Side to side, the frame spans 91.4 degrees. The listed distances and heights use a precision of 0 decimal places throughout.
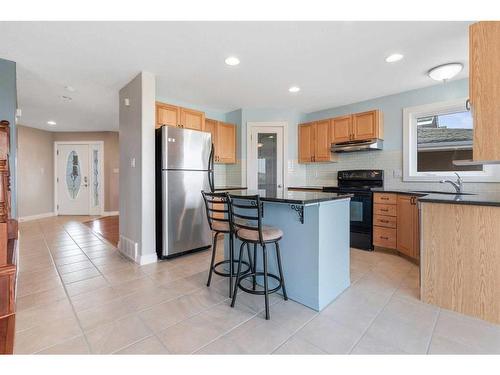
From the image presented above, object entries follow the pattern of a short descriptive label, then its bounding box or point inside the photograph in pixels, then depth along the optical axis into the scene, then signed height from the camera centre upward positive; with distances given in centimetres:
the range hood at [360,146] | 376 +58
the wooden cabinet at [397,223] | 300 -54
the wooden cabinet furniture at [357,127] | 382 +90
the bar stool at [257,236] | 178 -41
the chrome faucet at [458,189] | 255 -8
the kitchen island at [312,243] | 189 -50
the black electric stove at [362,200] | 353 -26
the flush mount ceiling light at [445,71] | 268 +124
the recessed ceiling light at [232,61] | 257 +132
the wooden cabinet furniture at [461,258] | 173 -59
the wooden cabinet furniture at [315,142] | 433 +74
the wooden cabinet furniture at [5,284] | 137 -58
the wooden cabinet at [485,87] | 160 +63
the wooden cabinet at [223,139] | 440 +80
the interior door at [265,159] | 452 +44
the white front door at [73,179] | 666 +13
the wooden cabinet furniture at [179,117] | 356 +103
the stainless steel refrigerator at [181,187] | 303 -5
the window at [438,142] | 328 +56
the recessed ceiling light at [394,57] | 253 +132
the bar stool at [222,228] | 205 -41
